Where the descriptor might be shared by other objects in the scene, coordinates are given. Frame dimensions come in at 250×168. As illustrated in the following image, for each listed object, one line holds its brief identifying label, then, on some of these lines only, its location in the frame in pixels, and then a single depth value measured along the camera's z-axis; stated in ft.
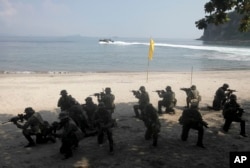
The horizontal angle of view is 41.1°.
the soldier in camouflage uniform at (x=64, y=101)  43.27
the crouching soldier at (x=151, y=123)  34.33
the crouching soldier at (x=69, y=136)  31.23
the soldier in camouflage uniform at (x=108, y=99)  43.83
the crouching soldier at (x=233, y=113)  38.21
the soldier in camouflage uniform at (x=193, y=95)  49.76
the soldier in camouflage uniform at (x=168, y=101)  48.67
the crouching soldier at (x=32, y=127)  34.40
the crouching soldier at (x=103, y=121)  32.86
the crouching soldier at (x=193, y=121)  34.22
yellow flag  82.03
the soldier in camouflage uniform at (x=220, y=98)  50.31
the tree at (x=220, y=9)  38.92
